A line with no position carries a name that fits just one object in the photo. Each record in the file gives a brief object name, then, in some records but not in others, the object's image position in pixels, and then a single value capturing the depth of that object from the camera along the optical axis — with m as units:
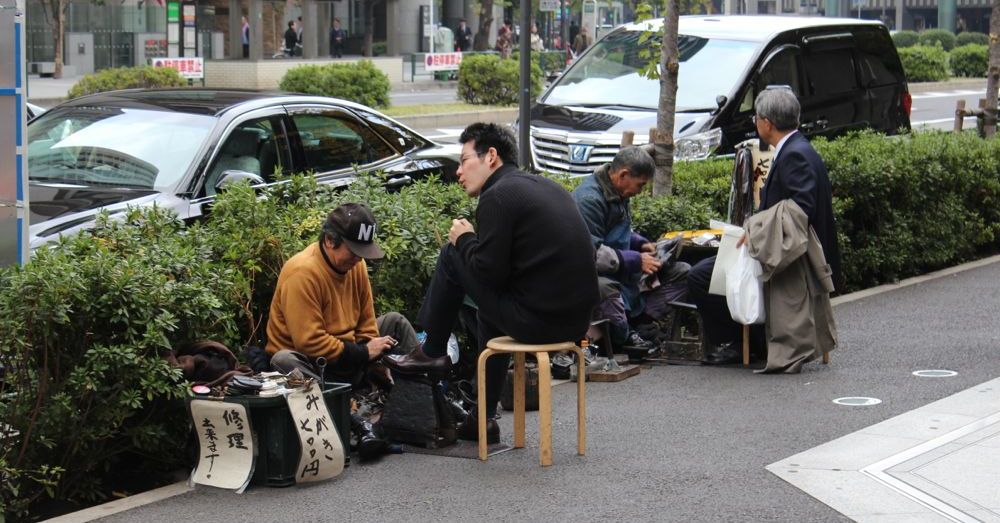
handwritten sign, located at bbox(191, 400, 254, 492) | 5.83
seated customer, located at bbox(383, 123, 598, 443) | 6.10
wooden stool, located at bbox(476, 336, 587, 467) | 6.09
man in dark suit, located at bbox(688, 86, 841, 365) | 8.13
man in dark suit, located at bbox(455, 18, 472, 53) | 50.19
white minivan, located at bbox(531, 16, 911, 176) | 13.25
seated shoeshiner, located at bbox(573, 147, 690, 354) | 8.18
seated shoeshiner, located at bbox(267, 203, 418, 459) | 6.40
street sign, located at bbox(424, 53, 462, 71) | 41.47
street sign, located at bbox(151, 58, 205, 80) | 33.12
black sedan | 8.47
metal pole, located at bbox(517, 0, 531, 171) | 11.68
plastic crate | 5.87
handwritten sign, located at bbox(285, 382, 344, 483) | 5.81
